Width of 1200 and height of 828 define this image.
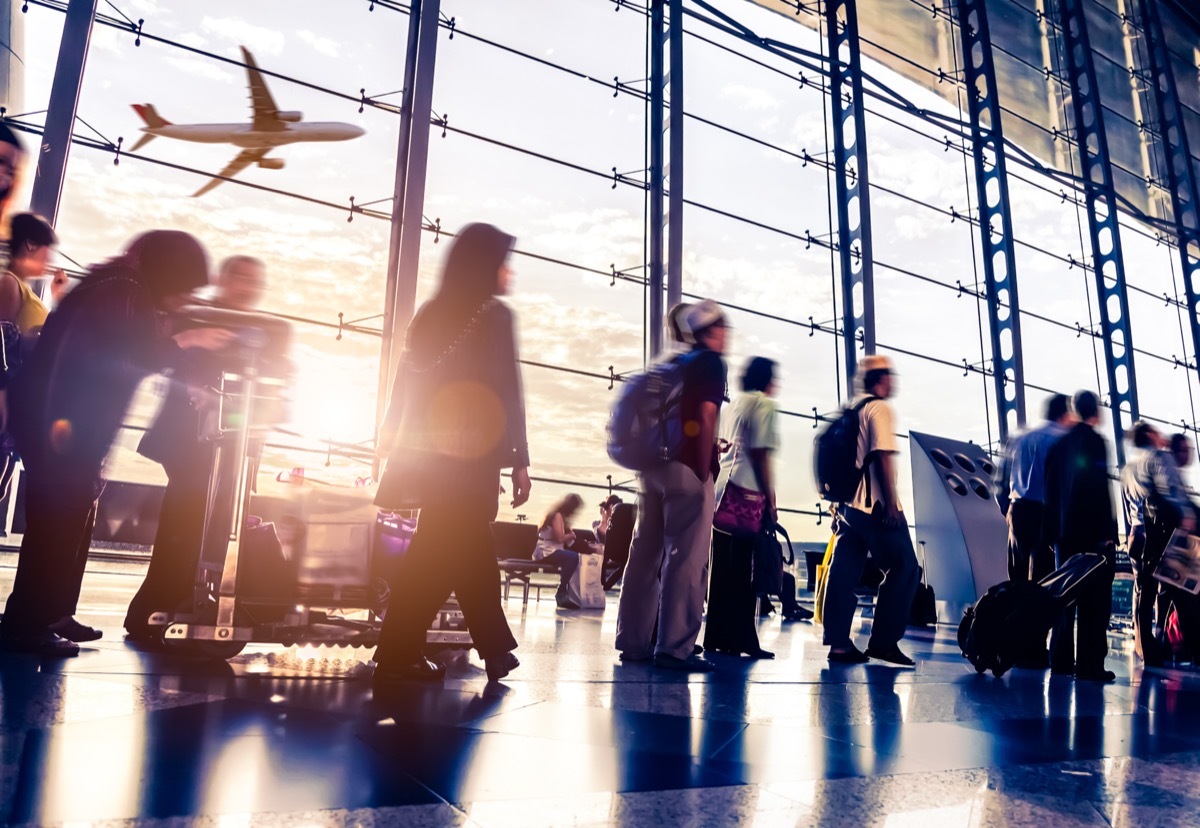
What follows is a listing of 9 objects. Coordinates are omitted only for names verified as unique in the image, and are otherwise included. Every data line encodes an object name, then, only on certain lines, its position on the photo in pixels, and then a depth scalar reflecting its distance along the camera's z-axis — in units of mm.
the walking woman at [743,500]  4082
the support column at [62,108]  6379
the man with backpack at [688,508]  3422
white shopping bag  7855
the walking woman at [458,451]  2570
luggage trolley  2713
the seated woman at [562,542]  7754
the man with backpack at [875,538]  4160
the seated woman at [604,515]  8930
